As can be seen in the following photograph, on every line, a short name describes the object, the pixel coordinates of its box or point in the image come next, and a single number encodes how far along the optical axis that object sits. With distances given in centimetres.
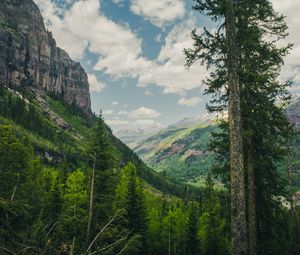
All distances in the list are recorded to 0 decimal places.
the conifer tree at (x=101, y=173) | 3191
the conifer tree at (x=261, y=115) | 1564
